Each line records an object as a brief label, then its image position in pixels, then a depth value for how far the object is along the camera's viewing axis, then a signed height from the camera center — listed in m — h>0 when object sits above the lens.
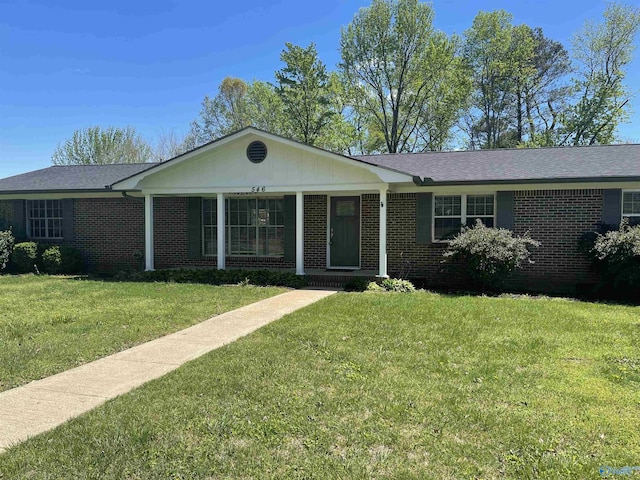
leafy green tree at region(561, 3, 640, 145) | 24.97 +8.66
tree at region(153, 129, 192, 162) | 35.16 +6.12
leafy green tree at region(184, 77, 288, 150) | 31.31 +8.37
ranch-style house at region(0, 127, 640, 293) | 10.64 +0.50
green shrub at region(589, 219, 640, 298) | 9.09 -0.71
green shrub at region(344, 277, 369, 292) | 10.45 -1.43
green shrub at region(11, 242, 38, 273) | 13.58 -0.98
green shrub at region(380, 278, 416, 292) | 10.28 -1.43
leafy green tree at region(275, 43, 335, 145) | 28.38 +8.81
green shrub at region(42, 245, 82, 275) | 13.43 -1.10
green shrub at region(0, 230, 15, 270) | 13.68 -0.71
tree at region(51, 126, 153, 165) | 31.62 +5.50
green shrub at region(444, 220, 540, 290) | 9.77 -0.63
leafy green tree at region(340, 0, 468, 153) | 27.48 +10.37
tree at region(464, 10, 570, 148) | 28.17 +9.69
